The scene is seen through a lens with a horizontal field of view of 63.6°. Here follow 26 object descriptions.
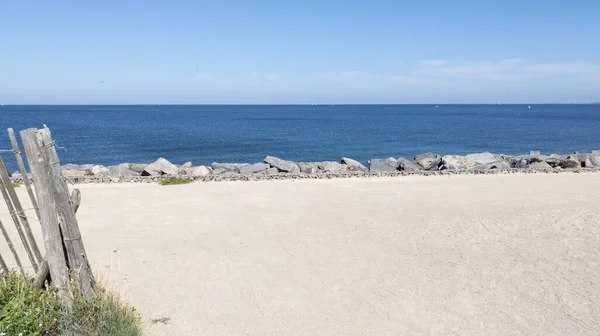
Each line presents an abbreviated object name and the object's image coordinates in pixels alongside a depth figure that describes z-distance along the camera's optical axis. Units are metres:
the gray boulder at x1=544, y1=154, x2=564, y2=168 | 22.25
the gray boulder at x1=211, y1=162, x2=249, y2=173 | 21.08
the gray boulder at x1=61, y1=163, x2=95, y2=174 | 22.08
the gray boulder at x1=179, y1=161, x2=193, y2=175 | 19.62
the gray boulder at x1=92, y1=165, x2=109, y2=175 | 20.27
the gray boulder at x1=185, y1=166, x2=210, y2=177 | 19.05
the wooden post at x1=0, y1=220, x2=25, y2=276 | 6.27
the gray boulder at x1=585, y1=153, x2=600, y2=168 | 21.48
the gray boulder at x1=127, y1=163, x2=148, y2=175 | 21.82
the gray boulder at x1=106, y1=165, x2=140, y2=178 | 19.36
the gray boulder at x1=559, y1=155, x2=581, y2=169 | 21.27
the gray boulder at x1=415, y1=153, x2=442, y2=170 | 22.77
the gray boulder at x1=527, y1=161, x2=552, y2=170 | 20.67
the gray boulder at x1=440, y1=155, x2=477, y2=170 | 21.45
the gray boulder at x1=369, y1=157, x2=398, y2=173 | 20.80
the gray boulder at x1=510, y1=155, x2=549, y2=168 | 22.12
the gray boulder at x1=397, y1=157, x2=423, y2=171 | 22.40
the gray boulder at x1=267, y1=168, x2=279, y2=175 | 19.85
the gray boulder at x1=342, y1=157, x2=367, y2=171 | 22.05
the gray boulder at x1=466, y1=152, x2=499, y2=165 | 24.63
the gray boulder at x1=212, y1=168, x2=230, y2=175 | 19.89
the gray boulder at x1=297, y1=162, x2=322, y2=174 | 21.08
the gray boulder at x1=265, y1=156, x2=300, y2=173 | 20.45
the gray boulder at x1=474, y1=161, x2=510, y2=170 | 21.72
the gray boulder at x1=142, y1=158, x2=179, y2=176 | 19.31
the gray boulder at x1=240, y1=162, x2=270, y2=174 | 20.29
